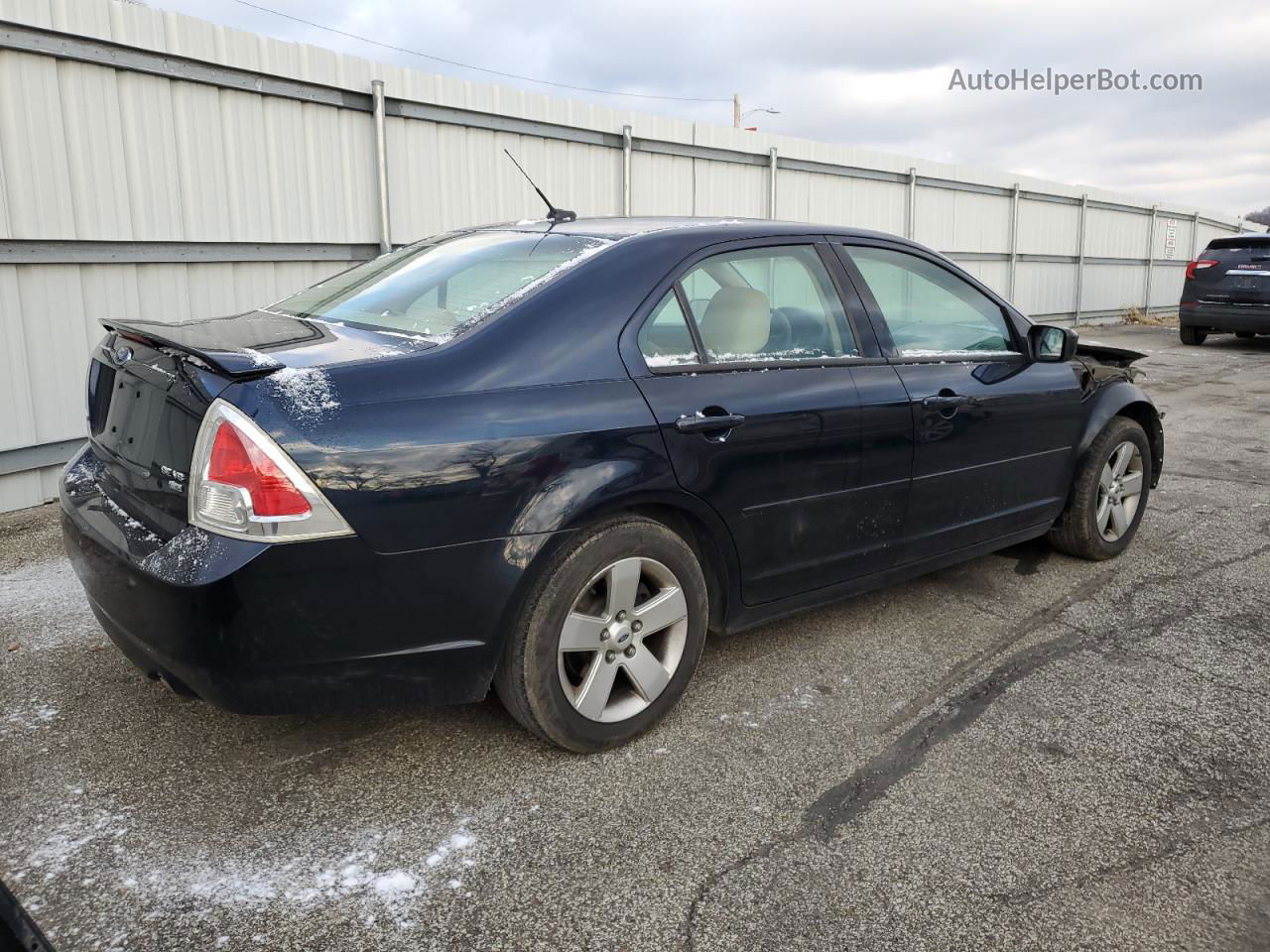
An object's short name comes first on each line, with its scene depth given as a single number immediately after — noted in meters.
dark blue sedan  2.33
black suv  14.14
